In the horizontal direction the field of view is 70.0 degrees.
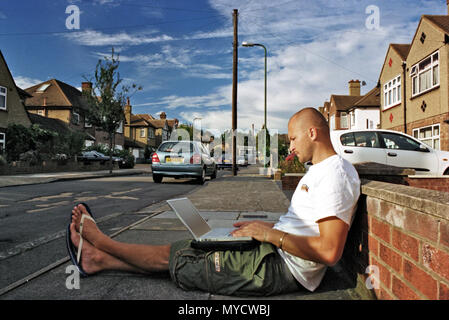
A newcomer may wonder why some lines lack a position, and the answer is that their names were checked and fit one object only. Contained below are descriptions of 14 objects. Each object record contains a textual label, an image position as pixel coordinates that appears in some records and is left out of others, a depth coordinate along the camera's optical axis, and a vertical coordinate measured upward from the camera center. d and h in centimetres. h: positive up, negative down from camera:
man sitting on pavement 185 -53
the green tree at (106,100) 1945 +388
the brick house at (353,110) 3098 +570
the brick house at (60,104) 3412 +645
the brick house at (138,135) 5075 +501
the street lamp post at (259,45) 2071 +774
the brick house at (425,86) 1424 +394
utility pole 1857 +355
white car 785 +32
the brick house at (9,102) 2244 +450
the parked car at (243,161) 4427 +33
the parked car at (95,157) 2738 +59
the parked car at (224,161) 3544 +27
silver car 1202 +13
